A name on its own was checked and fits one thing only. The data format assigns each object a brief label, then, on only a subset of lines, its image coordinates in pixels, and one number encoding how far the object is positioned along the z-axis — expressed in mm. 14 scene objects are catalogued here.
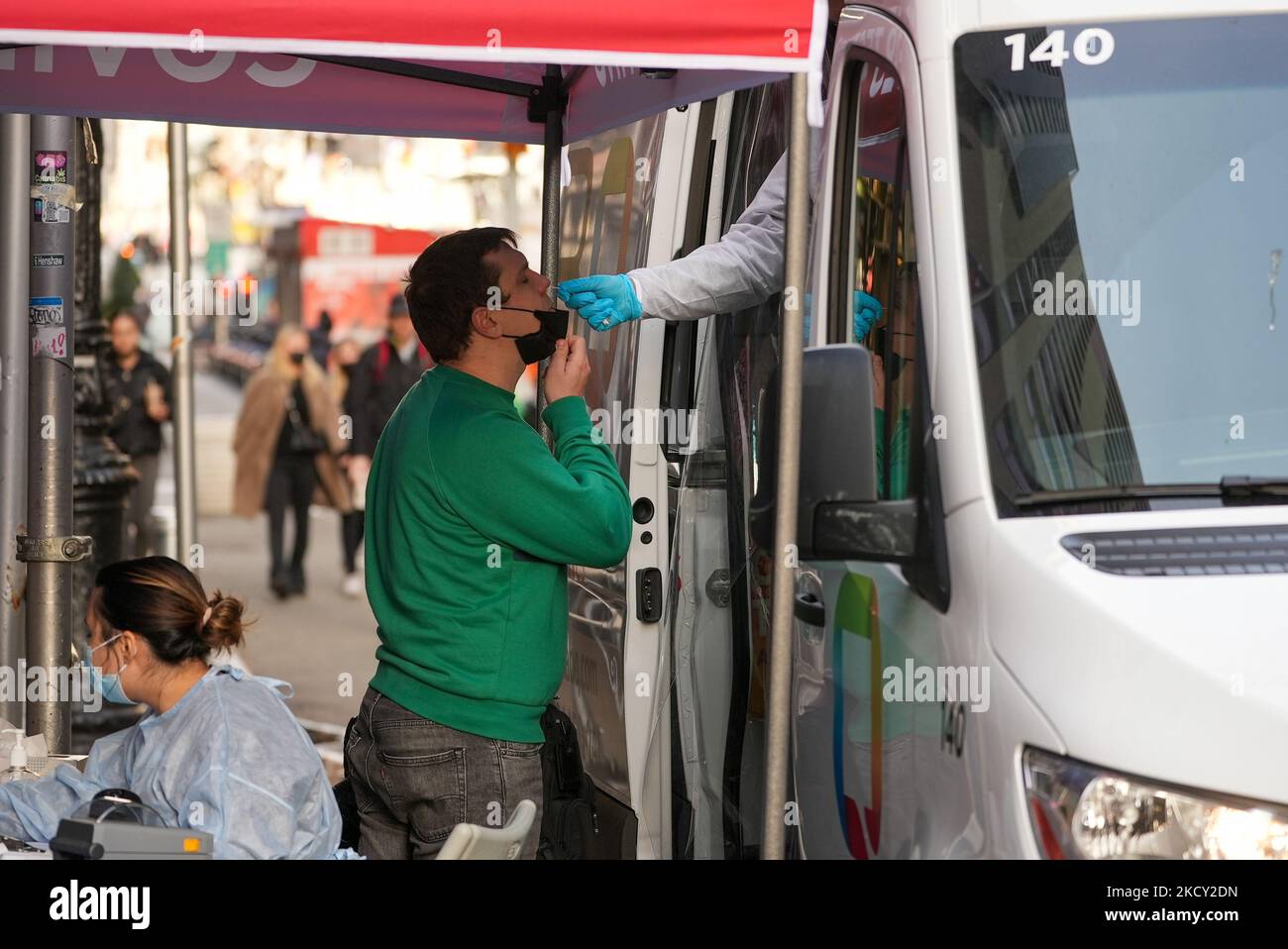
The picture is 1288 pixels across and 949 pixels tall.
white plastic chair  3201
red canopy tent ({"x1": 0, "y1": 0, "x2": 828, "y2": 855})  2895
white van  2580
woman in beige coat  13344
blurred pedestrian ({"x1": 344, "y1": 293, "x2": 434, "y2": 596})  13477
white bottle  4027
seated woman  3246
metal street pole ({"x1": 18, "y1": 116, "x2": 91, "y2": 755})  5062
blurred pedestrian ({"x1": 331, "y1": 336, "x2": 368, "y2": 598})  13359
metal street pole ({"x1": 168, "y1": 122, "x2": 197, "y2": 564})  8156
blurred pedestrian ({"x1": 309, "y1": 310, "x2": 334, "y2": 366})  16359
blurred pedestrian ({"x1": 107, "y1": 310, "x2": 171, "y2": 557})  11859
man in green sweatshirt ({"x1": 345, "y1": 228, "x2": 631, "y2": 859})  3609
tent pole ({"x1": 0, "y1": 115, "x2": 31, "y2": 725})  5641
